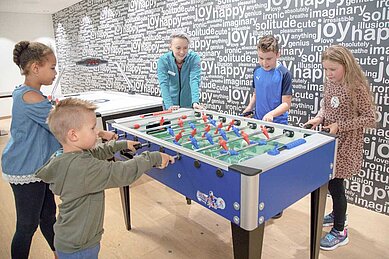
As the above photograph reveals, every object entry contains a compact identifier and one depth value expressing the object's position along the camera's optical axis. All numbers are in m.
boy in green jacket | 1.20
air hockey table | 3.15
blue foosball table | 1.28
